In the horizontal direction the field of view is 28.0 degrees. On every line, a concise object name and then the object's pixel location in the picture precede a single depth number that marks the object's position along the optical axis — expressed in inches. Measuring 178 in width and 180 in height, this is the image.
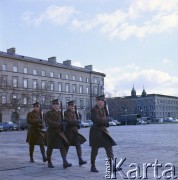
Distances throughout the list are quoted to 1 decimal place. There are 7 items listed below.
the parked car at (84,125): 2793.8
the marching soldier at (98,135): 361.1
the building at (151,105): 6065.5
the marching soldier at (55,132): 397.4
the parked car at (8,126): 2246.7
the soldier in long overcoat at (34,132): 461.4
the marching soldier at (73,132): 408.2
